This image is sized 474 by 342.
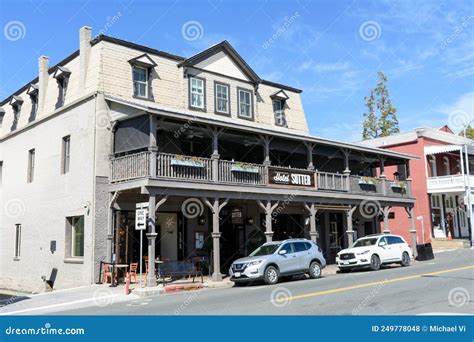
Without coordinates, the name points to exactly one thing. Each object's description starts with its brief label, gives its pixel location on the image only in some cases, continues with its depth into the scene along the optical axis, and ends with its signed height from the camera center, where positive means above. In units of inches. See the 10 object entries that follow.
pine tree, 2145.7 +489.9
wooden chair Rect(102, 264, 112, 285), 763.4 -54.1
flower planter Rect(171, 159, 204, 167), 753.8 +111.1
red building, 1526.8 +137.0
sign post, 655.8 +24.0
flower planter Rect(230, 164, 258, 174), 840.3 +111.2
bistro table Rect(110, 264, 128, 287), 737.2 -54.6
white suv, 874.1 -41.4
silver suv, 697.1 -43.3
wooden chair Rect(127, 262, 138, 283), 750.4 -51.9
